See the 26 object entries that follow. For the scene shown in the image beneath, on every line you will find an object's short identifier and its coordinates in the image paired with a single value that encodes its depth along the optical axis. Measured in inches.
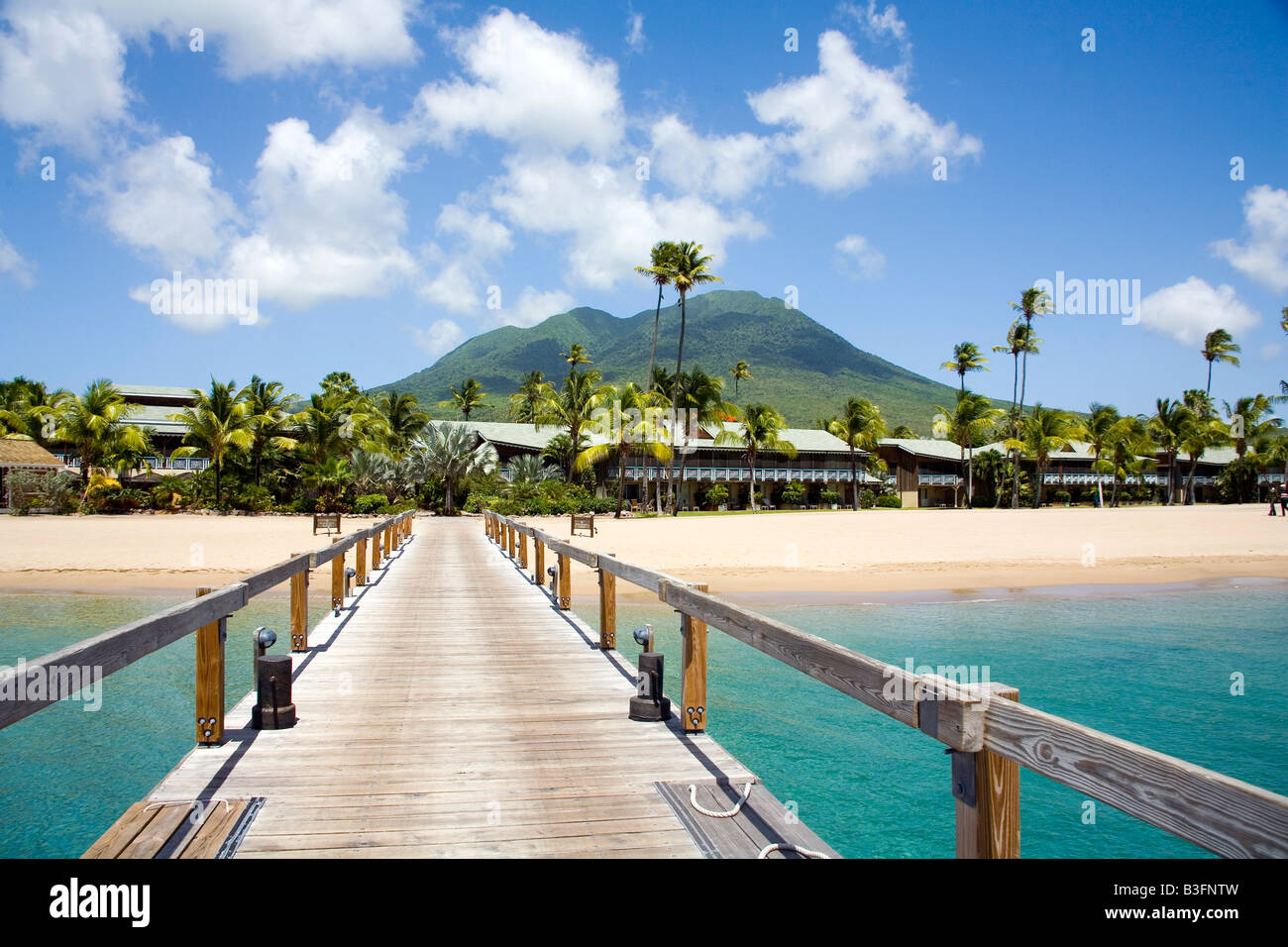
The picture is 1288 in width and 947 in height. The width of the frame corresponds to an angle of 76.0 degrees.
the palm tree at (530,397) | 3019.2
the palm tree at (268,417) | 1822.1
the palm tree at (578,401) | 1931.6
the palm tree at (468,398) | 3095.5
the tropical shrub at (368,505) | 1780.3
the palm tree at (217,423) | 1705.2
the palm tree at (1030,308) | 2710.4
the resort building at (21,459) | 1689.2
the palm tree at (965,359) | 3009.4
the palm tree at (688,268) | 1834.4
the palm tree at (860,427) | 2469.2
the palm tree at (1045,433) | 2623.0
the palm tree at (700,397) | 2009.1
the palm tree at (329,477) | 1765.5
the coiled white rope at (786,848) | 131.1
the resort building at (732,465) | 2206.0
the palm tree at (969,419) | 2529.5
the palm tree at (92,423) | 1646.2
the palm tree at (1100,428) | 2760.8
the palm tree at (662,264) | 1838.1
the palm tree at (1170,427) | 2913.4
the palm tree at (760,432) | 2305.6
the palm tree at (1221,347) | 3326.8
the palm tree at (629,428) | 1836.9
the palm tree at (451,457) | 1867.6
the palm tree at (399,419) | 2176.7
